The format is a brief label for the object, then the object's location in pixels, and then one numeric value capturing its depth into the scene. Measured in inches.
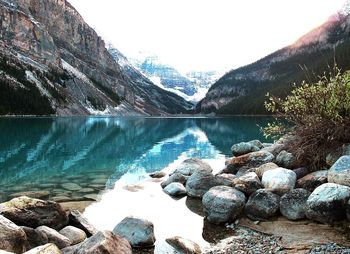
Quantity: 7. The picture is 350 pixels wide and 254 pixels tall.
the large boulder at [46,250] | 281.1
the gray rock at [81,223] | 481.1
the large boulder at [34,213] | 442.0
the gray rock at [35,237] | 405.1
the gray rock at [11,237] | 353.7
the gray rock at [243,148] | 949.2
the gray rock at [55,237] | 420.8
